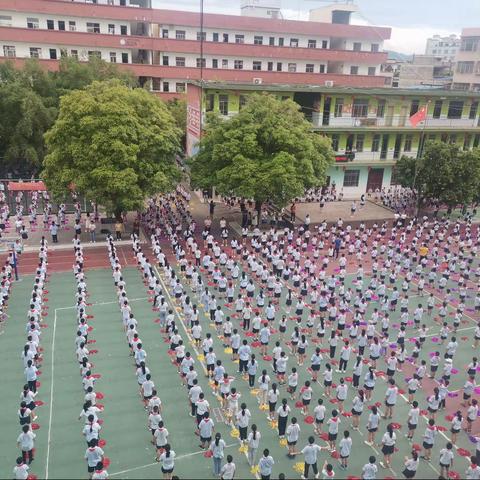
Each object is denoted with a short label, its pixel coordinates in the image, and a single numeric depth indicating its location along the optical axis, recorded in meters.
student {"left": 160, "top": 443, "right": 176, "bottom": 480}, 9.09
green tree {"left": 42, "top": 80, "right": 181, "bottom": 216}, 21.61
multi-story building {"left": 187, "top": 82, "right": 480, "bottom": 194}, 30.94
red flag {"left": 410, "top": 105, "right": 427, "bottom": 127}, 27.22
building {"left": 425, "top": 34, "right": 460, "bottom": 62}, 118.19
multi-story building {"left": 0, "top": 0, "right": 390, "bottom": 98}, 40.56
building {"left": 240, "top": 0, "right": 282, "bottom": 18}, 58.78
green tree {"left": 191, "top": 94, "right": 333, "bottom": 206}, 23.41
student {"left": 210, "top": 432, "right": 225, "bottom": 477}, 9.35
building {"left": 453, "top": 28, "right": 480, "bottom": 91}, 52.03
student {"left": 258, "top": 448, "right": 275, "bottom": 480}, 9.07
